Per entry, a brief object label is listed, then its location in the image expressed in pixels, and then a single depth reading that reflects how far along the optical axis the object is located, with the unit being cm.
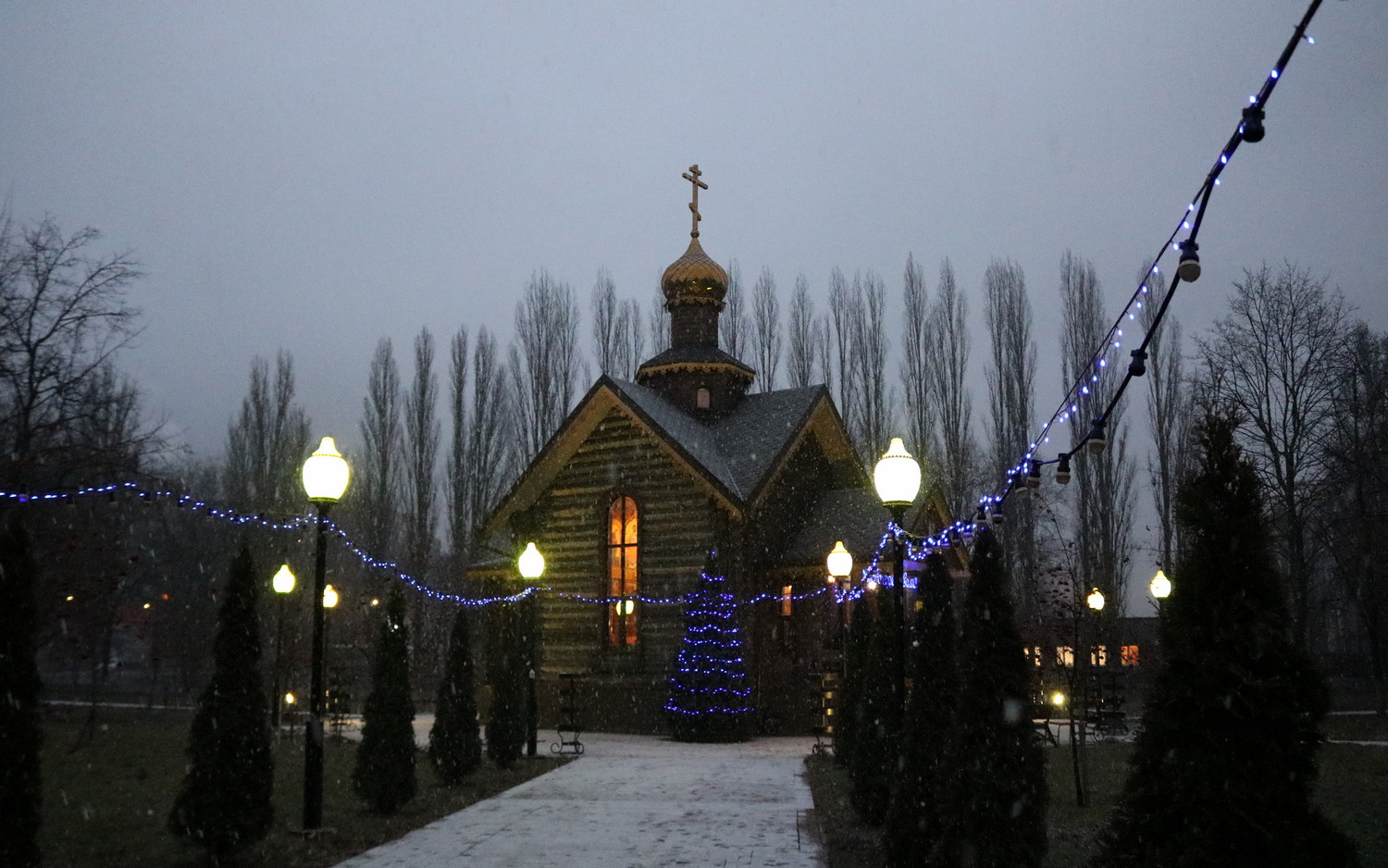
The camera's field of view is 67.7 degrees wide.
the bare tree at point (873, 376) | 3647
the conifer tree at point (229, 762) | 822
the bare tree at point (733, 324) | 3900
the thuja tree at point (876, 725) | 980
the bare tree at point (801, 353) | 3819
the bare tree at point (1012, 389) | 3659
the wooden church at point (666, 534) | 2188
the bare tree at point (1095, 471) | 3444
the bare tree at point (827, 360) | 3788
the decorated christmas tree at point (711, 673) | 1991
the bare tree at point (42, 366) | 1486
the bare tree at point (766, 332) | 3828
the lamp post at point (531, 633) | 1588
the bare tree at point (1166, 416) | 3462
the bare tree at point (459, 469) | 3841
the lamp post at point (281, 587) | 1819
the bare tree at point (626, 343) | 3953
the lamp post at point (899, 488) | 880
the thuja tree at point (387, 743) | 1114
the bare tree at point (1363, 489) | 2209
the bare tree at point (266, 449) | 4150
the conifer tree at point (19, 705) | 676
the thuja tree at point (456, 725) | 1348
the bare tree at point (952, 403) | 3572
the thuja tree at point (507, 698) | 1530
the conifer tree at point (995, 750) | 677
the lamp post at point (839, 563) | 1518
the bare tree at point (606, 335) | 3975
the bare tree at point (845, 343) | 3712
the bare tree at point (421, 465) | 3806
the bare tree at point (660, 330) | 3984
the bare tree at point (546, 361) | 3769
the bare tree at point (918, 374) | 3666
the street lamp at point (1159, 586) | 1808
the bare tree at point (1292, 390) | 2464
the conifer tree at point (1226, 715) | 458
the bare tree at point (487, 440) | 3831
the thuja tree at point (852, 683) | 1292
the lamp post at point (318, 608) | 935
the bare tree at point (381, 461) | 3922
